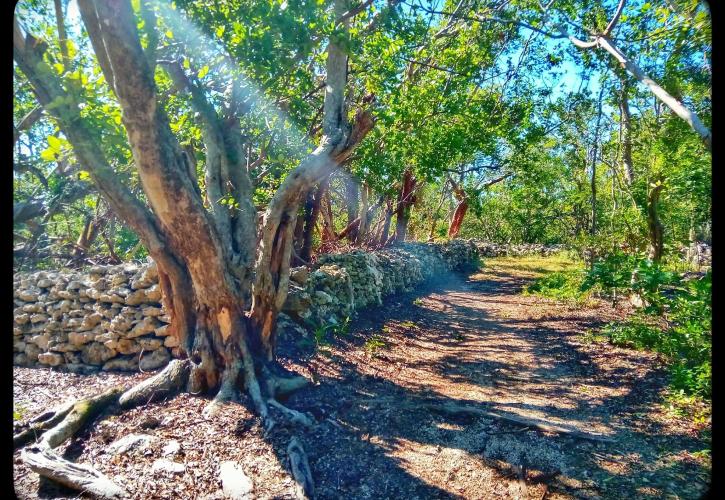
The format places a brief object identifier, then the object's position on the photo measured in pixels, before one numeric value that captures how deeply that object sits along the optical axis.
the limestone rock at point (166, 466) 3.25
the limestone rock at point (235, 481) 3.05
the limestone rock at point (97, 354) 5.60
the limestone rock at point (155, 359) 5.38
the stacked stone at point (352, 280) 7.28
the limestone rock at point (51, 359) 5.71
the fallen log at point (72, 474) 2.92
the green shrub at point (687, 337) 4.14
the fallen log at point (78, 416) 3.51
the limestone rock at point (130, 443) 3.47
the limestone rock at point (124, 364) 5.47
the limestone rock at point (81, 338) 5.73
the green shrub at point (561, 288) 10.71
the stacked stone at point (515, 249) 24.92
